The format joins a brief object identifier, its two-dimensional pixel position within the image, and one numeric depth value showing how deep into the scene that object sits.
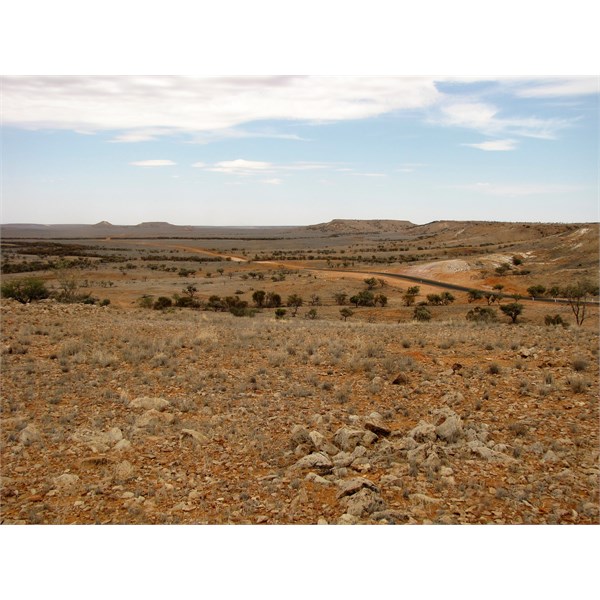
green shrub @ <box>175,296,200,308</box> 36.47
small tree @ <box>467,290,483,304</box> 42.19
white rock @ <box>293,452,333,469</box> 6.33
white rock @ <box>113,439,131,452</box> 6.93
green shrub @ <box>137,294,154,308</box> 33.88
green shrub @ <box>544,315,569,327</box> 25.70
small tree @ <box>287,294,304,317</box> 39.56
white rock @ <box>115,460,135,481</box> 6.18
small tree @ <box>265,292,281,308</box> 40.83
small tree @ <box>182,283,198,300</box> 41.59
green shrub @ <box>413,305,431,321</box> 30.77
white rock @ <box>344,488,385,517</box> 5.32
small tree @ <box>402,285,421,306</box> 41.69
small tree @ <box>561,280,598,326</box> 30.64
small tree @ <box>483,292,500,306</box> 39.10
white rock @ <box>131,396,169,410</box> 8.41
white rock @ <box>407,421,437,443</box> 6.95
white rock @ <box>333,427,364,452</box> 6.89
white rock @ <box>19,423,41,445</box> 7.08
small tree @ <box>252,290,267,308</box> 40.89
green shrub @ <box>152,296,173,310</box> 33.65
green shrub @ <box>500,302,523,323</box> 29.79
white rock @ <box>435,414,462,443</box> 6.97
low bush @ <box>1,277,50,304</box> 22.95
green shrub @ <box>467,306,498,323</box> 28.67
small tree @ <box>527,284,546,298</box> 45.66
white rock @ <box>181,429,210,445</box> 7.18
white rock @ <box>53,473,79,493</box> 5.93
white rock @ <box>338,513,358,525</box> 5.16
